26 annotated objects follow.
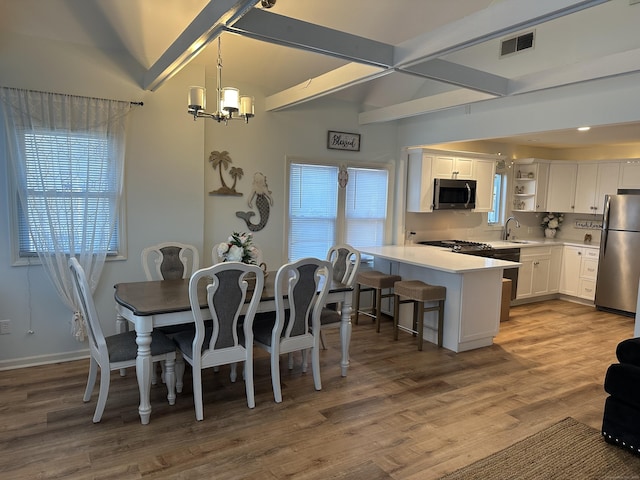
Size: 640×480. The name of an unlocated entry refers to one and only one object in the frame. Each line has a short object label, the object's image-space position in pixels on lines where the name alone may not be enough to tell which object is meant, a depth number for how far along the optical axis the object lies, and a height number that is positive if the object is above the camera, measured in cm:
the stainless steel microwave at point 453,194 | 571 +5
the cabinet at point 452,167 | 575 +40
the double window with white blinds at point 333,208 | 519 -17
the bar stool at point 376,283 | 488 -98
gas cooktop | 557 -62
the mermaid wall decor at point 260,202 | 483 -11
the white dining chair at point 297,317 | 315 -93
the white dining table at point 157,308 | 280 -80
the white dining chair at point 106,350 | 277 -107
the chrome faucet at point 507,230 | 685 -47
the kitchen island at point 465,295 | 427 -95
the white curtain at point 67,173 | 352 +11
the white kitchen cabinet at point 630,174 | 598 +40
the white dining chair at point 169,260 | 385 -63
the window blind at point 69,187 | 359 -1
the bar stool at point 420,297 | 427 -98
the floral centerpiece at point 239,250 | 336 -45
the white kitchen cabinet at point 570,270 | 639 -100
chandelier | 292 +59
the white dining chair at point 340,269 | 374 -70
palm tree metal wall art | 456 +23
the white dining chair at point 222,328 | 281 -91
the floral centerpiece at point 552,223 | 709 -35
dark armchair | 264 -121
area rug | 245 -151
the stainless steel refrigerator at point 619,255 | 561 -67
